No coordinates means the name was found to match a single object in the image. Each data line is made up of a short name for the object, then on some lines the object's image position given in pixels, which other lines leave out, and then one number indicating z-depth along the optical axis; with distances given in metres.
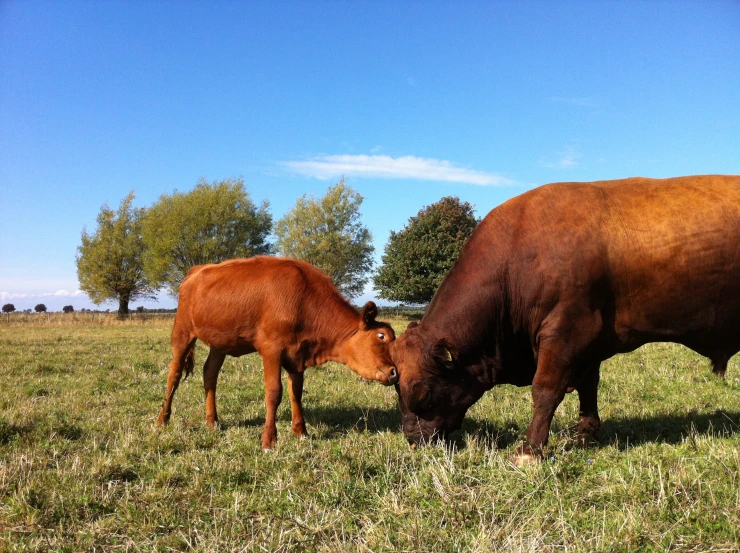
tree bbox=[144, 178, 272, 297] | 47.50
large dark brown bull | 4.95
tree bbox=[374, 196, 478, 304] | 39.06
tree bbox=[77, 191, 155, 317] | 48.41
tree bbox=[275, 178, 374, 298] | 50.00
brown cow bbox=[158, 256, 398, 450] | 6.43
